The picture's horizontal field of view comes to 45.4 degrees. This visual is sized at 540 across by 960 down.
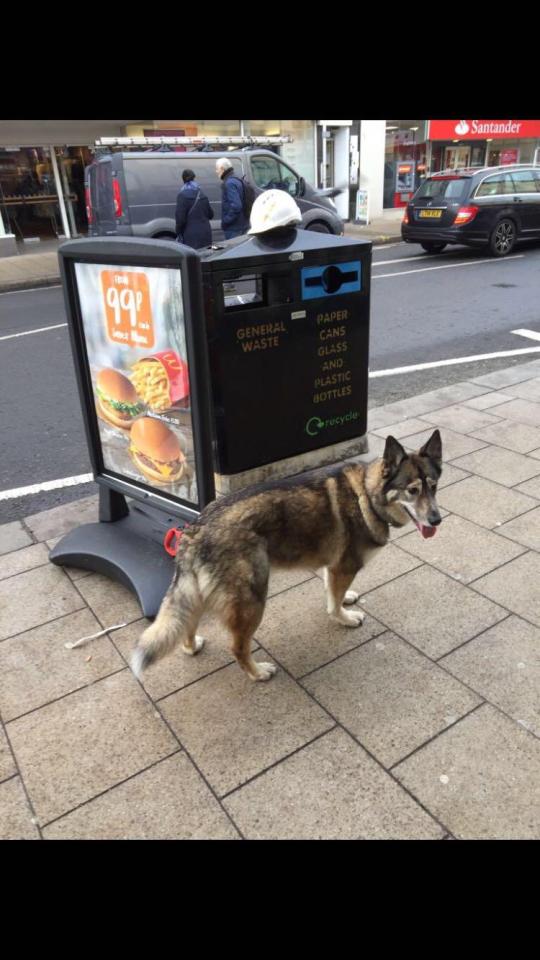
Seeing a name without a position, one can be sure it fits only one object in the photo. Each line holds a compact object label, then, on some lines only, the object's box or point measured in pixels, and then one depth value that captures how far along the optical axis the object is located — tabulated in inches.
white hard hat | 138.2
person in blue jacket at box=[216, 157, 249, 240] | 438.6
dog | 108.6
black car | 539.5
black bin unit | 136.3
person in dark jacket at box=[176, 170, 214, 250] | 434.0
